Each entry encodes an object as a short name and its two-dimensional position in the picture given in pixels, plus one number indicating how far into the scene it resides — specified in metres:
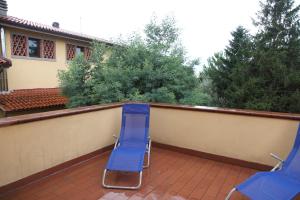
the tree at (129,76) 5.36
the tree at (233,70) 13.52
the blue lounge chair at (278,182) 1.98
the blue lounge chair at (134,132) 3.16
